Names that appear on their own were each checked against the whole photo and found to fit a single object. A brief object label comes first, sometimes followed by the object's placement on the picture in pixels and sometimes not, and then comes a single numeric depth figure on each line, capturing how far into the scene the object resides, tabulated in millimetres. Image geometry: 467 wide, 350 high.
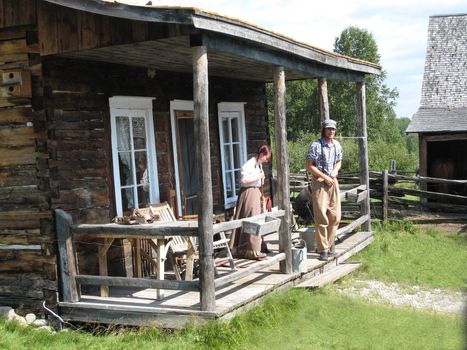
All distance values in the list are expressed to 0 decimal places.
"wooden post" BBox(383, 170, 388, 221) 14312
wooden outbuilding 17156
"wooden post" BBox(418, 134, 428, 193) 17297
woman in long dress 8500
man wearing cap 8602
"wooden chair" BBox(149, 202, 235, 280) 7406
